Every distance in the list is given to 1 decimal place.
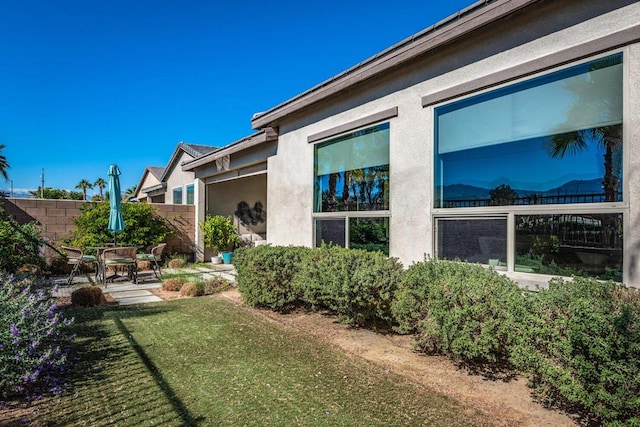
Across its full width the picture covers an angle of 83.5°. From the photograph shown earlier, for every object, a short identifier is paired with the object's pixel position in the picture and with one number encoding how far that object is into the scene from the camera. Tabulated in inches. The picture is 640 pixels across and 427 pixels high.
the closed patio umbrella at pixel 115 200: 420.5
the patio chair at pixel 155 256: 415.2
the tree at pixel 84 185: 2273.6
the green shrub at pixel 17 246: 324.2
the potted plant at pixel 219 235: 546.3
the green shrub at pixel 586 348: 99.6
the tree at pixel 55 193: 1636.3
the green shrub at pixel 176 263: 505.4
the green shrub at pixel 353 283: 196.2
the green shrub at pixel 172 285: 345.4
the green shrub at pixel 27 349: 134.4
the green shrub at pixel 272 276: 255.8
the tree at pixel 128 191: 2037.2
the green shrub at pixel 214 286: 342.6
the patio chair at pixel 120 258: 375.6
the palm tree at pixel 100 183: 2237.9
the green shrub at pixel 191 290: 326.0
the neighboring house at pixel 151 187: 882.5
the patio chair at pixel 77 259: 380.8
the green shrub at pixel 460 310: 141.0
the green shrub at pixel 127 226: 478.3
